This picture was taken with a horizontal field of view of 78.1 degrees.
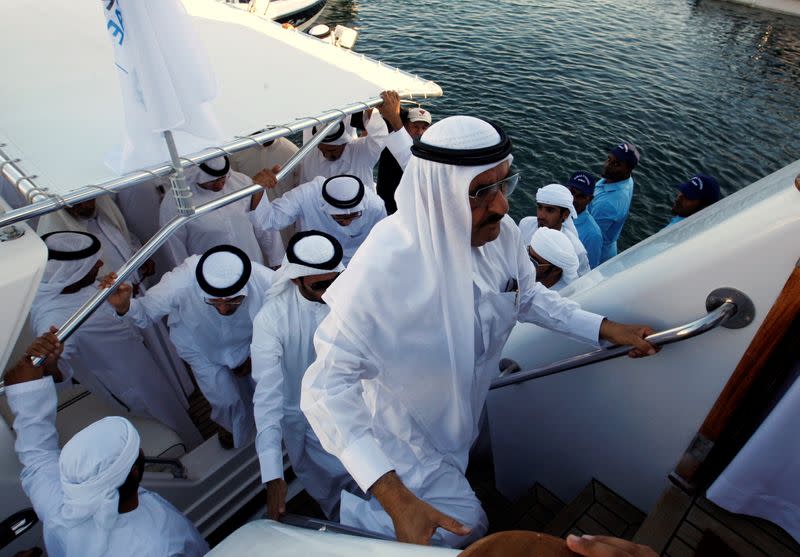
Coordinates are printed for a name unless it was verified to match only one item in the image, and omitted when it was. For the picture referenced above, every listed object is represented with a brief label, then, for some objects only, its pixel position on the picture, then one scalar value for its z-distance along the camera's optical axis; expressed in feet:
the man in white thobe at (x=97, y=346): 9.21
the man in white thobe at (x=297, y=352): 8.07
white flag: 6.00
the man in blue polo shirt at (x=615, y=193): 15.15
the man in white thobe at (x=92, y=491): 6.01
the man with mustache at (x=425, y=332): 5.31
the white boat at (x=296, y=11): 52.01
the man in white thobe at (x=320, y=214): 13.21
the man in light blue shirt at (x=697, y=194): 13.58
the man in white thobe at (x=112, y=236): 11.06
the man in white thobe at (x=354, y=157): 15.70
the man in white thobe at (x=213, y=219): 12.66
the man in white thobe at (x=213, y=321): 9.85
